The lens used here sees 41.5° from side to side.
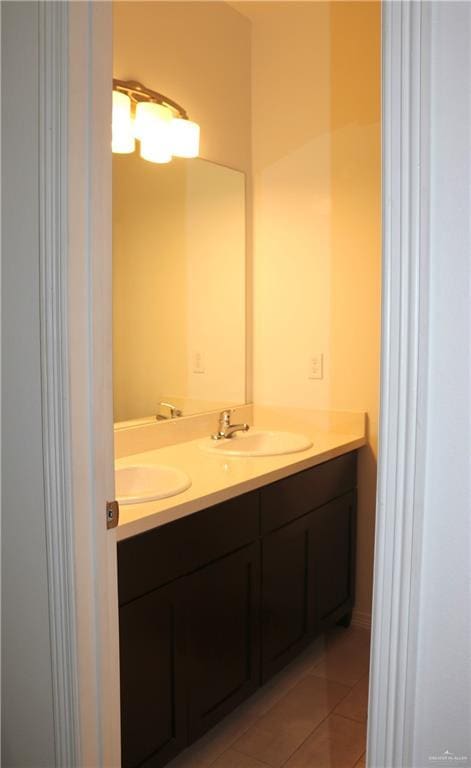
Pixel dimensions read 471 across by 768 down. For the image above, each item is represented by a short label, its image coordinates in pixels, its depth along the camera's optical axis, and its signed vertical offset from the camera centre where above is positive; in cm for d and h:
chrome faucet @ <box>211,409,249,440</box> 257 -36
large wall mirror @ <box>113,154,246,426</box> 224 +21
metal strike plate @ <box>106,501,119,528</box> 119 -34
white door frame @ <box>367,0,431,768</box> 72 -3
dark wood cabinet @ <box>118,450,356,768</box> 155 -79
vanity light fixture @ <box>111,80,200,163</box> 214 +79
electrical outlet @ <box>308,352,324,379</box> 273 -11
